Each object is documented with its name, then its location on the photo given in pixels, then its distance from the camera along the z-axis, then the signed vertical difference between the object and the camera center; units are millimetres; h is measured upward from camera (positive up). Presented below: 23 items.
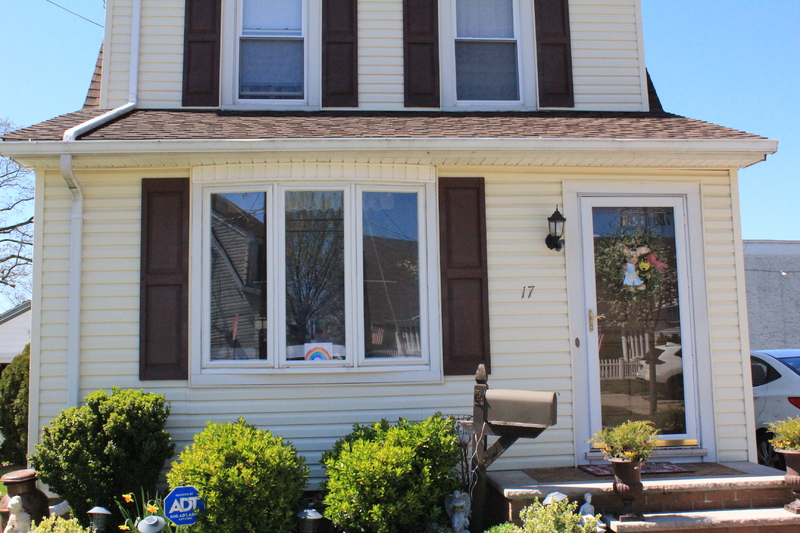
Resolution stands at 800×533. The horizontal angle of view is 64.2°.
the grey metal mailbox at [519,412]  4426 -635
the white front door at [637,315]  5629 +40
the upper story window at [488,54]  6629 +2813
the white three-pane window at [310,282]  5344 +363
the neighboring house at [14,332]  14516 -53
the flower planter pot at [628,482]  4332 -1101
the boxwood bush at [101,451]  4703 -914
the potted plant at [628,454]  4320 -913
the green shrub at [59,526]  4005 -1251
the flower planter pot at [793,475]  4520 -1122
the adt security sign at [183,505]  4066 -1144
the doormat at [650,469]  5109 -1208
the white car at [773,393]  6375 -765
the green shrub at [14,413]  7523 -994
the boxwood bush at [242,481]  4191 -1035
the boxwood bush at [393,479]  4258 -1061
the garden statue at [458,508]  4441 -1310
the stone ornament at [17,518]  4598 -1365
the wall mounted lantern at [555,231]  5521 +783
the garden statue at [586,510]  4330 -1284
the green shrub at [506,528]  4168 -1352
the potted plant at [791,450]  4516 -942
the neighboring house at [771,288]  17500 +826
